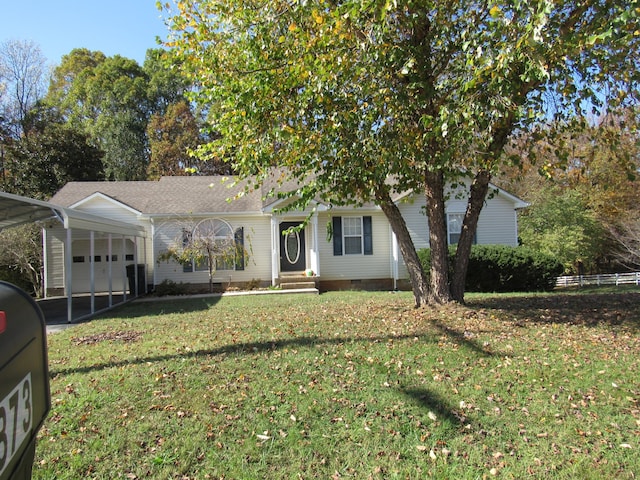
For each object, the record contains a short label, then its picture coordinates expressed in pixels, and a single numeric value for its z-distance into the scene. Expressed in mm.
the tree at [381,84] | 6293
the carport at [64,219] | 9242
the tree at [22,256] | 16891
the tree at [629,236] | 22219
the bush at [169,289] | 15753
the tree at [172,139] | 30547
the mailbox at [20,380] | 1421
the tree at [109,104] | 31094
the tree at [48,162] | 24078
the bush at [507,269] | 15117
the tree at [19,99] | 29422
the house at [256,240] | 16453
